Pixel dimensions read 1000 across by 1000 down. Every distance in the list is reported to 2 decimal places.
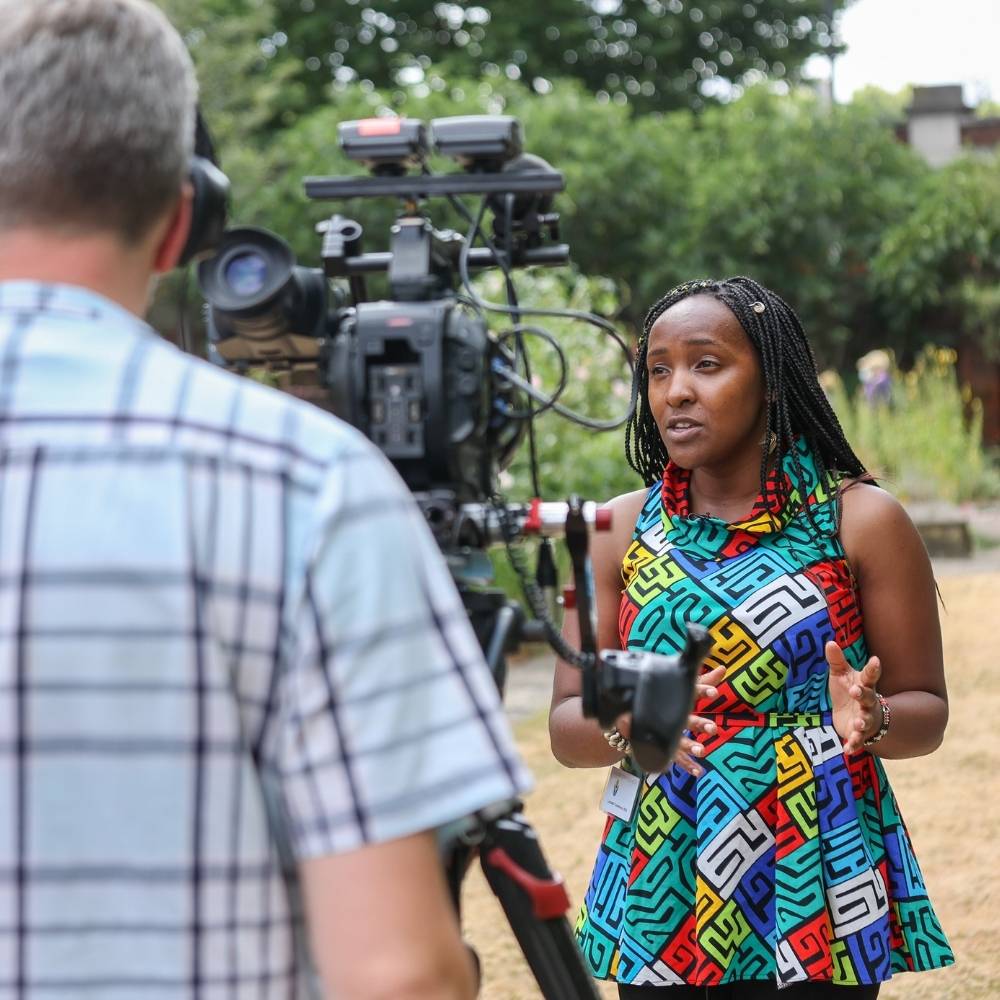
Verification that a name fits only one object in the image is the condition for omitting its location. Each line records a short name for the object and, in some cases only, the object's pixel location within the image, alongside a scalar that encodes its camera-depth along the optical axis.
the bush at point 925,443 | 13.45
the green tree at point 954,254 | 17.22
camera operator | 1.30
